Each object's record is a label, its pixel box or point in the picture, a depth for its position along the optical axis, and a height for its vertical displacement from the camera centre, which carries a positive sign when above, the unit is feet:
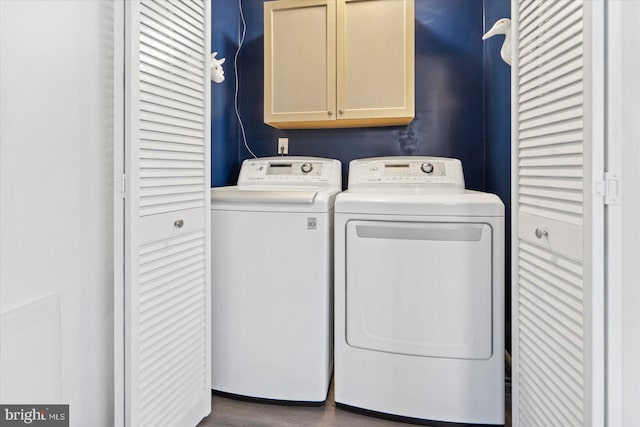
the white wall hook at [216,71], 5.99 +2.18
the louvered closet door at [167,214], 3.68 -0.16
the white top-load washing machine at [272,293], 5.26 -1.39
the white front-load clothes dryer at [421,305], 4.79 -1.44
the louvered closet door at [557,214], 2.73 -0.11
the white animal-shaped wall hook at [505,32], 4.98 +2.40
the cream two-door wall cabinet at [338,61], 6.74 +2.71
